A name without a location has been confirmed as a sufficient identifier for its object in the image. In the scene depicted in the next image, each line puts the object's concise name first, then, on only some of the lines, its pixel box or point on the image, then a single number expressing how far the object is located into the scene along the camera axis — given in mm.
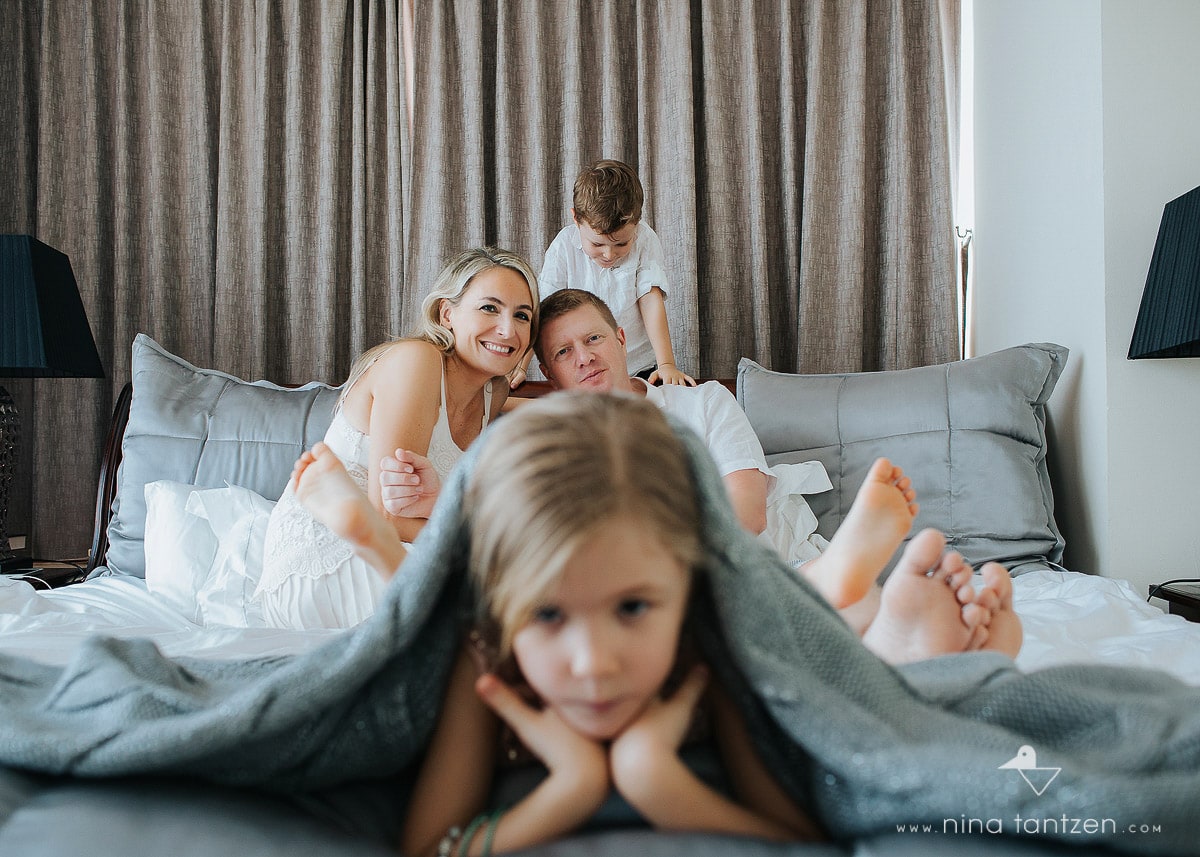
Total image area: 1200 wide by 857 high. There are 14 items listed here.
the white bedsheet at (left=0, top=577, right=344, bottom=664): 1244
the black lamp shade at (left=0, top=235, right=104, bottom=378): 2236
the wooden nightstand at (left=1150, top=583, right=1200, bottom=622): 1730
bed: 1361
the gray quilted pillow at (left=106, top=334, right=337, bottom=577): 2072
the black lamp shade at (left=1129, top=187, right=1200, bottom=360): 1713
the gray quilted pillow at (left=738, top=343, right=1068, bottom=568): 1932
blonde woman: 1532
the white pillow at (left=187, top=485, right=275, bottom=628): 1634
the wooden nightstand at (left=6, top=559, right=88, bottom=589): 2160
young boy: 2234
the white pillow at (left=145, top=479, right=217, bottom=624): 1764
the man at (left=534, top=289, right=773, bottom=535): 1850
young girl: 600
